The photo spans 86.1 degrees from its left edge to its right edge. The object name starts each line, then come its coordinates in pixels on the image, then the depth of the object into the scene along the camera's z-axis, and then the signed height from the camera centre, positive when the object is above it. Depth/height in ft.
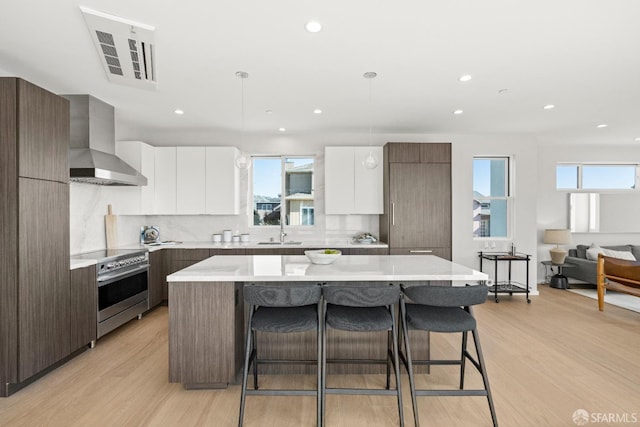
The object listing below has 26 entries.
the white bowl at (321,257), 9.39 -1.26
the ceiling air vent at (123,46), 7.59 +4.16
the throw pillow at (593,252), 19.25 -2.34
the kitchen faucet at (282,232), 17.58 -1.06
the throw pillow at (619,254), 18.73 -2.39
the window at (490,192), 18.99 +1.05
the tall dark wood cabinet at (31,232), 8.14 -0.51
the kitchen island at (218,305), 7.93 -2.27
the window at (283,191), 18.60 +1.12
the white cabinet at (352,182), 17.17 +1.48
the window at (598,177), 21.39 +2.11
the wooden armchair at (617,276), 14.03 -2.79
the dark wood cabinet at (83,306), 10.07 -2.89
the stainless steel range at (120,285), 11.50 -2.71
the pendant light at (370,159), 10.60 +1.71
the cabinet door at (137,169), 15.74 +1.85
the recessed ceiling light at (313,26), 7.79 +4.27
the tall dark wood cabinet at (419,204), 16.20 +0.34
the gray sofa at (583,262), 18.74 -2.92
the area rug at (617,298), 15.96 -4.44
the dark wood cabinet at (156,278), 14.73 -2.94
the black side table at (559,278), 19.65 -3.91
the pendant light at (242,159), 10.64 +1.73
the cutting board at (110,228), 14.67 -0.69
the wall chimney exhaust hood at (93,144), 11.59 +2.49
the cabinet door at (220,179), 16.90 +1.61
